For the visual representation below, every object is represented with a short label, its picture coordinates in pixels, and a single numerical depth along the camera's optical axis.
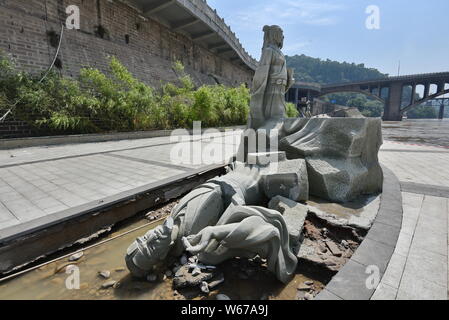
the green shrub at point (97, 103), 7.07
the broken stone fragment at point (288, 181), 2.48
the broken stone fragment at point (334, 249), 1.94
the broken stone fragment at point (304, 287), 1.66
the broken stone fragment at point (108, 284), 1.75
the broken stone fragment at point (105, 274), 1.87
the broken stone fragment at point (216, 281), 1.68
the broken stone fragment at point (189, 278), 1.68
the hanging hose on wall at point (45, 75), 6.63
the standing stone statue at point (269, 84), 4.29
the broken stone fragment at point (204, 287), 1.64
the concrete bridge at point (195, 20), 14.34
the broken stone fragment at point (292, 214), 1.93
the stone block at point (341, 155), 2.80
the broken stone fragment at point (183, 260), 1.94
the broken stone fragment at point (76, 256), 2.11
